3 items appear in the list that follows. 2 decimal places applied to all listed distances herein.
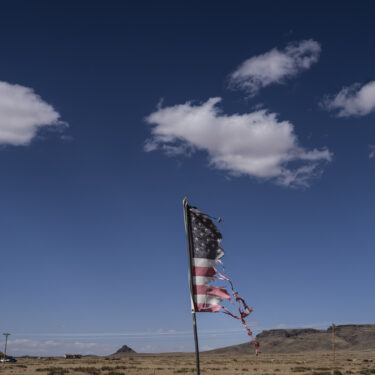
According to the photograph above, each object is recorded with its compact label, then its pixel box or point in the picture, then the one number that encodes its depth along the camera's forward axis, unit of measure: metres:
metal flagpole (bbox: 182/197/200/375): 7.64
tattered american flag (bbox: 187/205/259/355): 8.16
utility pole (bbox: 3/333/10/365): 84.74
